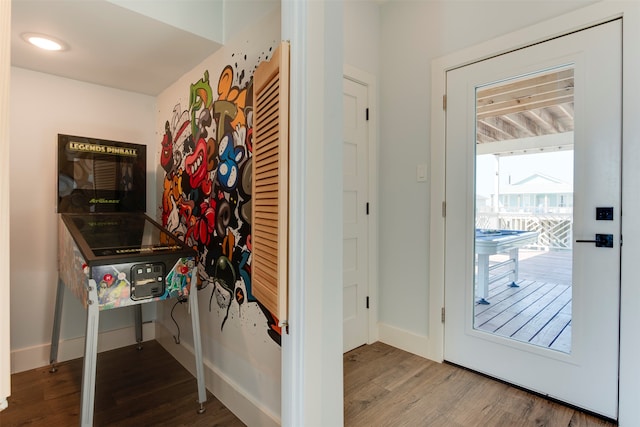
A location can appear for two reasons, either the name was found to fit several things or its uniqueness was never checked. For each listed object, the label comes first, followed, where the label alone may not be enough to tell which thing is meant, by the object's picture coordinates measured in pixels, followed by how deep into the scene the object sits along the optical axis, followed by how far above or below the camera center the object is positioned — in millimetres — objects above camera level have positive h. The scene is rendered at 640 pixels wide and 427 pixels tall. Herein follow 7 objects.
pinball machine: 1515 -196
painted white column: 1225 -4
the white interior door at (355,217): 2525 -46
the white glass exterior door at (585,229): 1710 -90
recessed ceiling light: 1812 +962
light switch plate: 2447 +295
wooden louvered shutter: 1247 +111
